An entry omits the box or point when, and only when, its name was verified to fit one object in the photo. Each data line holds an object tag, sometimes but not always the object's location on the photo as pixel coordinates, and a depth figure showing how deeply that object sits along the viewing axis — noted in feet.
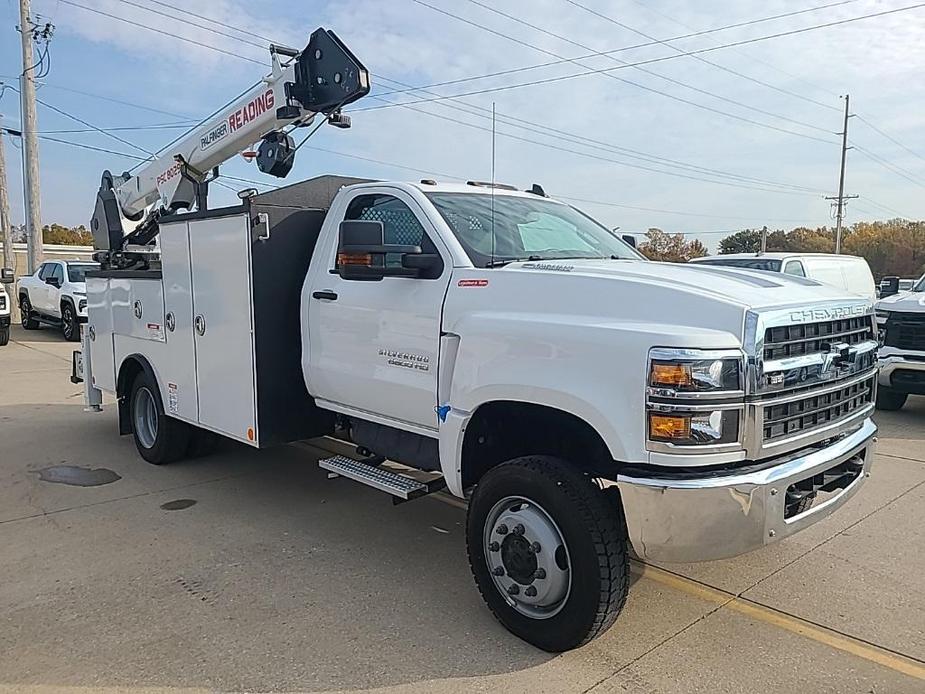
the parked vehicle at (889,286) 32.99
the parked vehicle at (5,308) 52.45
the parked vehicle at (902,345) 28.35
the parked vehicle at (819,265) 38.40
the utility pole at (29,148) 67.72
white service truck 10.26
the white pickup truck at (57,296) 57.62
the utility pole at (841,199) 166.61
